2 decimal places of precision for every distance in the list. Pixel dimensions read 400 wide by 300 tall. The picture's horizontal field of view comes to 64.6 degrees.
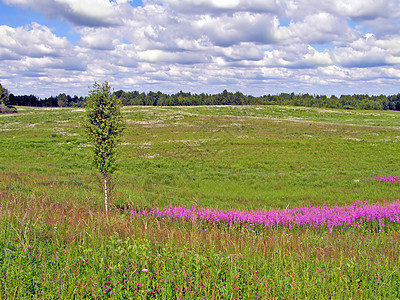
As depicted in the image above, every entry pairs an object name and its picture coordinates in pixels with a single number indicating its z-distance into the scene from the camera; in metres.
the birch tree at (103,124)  13.34
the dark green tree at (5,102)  98.03
